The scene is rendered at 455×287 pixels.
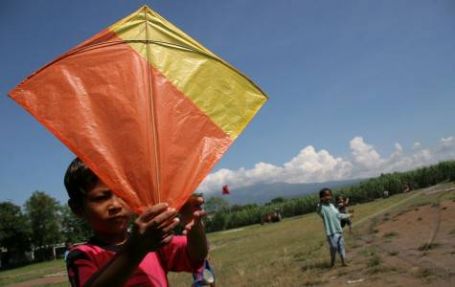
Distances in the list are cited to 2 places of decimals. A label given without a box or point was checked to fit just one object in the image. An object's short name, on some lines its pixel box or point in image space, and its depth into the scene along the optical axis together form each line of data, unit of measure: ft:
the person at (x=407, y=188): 172.65
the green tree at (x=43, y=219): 214.69
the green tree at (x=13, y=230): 209.05
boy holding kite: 6.74
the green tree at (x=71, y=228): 222.48
